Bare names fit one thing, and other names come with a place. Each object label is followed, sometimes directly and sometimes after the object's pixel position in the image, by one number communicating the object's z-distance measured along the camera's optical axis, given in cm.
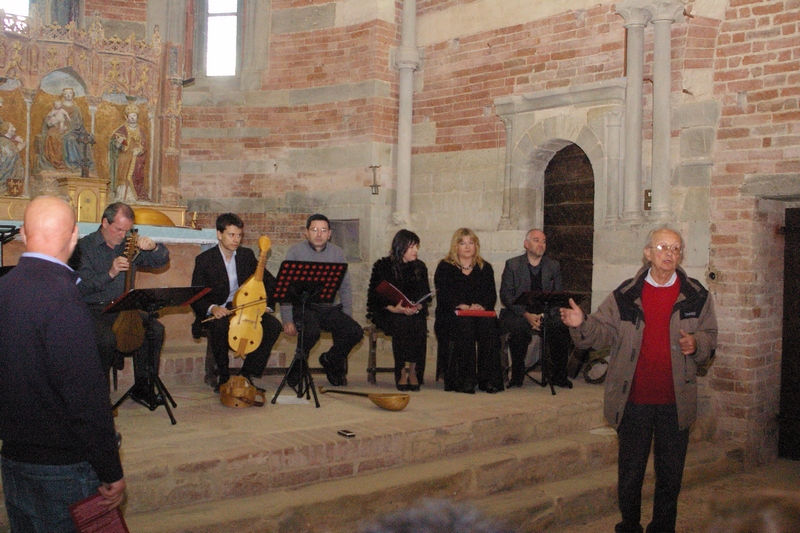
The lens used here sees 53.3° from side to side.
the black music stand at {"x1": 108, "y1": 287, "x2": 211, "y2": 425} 511
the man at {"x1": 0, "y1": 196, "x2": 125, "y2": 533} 257
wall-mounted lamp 1041
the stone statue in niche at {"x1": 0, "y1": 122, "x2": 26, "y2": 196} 885
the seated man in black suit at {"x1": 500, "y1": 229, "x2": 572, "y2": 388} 755
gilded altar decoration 896
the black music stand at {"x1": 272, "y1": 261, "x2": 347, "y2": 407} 592
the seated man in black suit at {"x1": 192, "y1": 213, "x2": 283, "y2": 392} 644
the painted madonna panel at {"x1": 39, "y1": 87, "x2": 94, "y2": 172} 915
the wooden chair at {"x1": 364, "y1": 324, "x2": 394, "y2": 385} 743
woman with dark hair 708
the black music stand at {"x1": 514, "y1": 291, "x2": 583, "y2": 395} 674
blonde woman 712
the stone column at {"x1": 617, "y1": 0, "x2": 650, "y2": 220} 802
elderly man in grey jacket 437
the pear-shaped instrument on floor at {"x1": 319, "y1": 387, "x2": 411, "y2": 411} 609
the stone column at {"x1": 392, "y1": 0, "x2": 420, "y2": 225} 1038
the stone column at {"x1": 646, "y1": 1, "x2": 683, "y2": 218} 777
